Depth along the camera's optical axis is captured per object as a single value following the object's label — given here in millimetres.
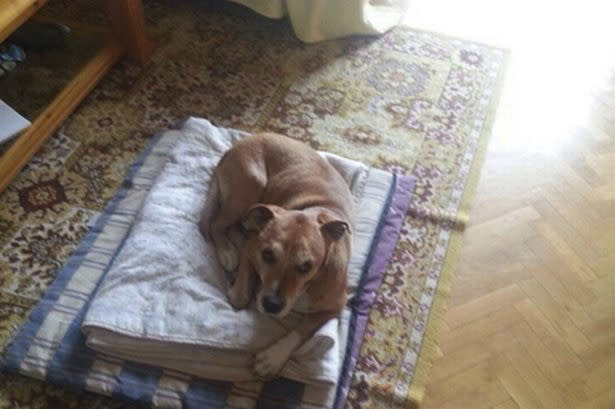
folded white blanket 1538
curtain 2660
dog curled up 1492
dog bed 1520
